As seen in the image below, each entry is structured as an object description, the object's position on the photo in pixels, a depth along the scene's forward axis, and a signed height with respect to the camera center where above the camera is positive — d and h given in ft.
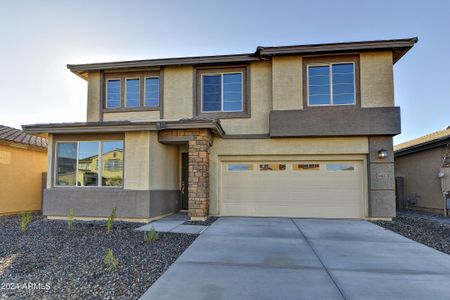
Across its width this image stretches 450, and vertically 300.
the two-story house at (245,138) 30.45 +4.07
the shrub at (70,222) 26.19 -4.95
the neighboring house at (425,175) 36.37 -0.35
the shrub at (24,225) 24.61 -4.91
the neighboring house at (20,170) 34.88 +0.21
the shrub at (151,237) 20.97 -5.18
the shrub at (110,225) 23.98 -4.78
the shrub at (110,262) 15.44 -5.26
